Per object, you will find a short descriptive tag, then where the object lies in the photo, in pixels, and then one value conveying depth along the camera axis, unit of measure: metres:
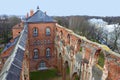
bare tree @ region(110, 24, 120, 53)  38.06
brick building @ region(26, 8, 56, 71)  26.11
